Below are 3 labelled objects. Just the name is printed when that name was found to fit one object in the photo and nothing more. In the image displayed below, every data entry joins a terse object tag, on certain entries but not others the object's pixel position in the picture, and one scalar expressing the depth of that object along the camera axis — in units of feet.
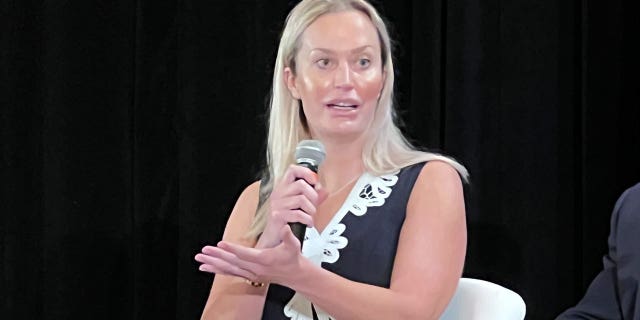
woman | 19.78
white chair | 19.82
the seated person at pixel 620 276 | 19.42
